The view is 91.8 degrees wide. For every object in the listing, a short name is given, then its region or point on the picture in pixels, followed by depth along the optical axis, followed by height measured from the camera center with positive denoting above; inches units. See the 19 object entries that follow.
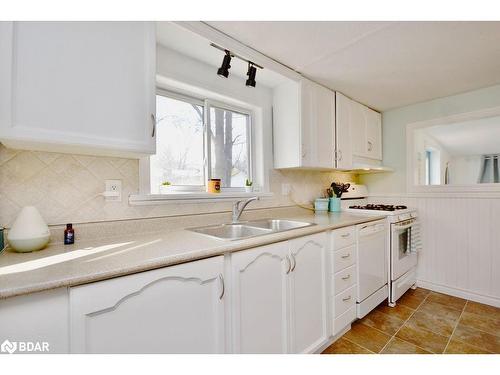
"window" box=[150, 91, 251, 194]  69.6 +14.0
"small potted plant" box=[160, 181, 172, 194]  67.6 +0.4
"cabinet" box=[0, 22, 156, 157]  35.4 +16.9
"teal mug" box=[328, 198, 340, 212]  100.6 -7.1
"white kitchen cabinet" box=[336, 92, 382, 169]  95.7 +23.2
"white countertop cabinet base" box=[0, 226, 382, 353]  30.3 -19.4
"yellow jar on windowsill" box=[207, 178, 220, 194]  73.9 +0.6
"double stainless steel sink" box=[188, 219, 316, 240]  66.4 -11.6
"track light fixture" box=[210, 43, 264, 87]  60.6 +32.3
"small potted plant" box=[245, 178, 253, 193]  84.6 +0.6
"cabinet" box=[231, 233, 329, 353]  46.8 -24.0
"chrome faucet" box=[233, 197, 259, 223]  73.6 -6.5
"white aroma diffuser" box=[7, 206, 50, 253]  39.2 -7.1
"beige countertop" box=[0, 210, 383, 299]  29.1 -10.6
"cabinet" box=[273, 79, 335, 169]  81.7 +21.7
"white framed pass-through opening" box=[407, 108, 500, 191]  93.9 +14.4
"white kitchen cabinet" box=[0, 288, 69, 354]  27.4 -15.3
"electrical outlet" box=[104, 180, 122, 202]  53.9 -0.5
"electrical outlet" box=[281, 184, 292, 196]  92.4 -0.6
